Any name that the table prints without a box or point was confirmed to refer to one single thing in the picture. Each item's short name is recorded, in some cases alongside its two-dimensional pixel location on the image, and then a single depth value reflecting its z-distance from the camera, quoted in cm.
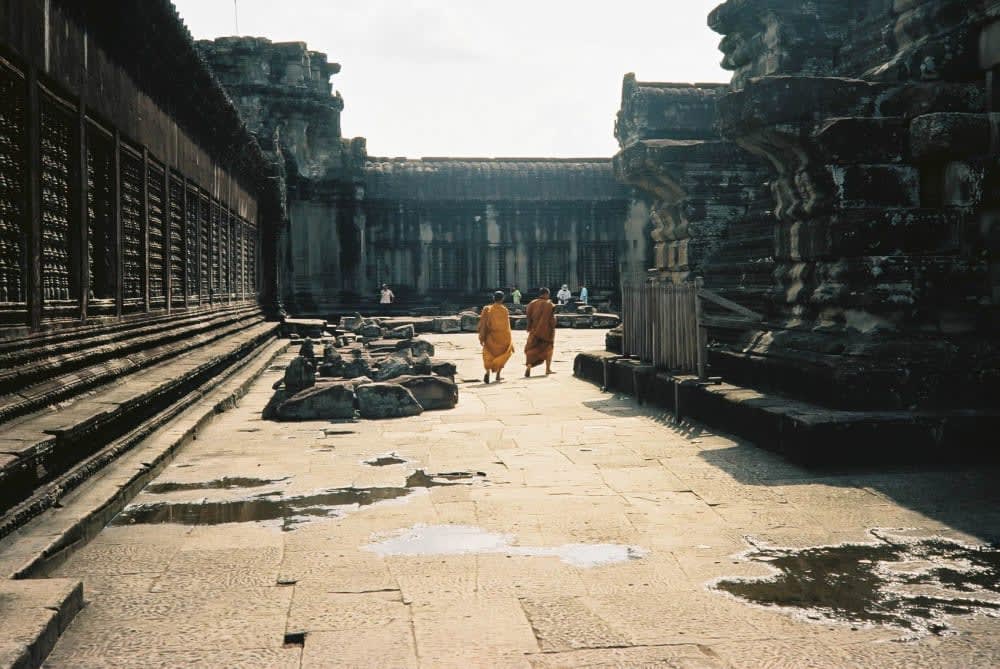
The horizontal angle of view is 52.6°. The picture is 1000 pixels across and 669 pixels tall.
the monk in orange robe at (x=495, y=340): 1231
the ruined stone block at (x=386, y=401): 862
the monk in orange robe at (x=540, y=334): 1293
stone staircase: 421
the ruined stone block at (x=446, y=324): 2502
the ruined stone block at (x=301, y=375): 941
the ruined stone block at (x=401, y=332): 2114
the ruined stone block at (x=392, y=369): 1064
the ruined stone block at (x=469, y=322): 2559
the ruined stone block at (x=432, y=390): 927
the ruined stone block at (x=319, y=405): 845
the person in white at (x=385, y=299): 2895
